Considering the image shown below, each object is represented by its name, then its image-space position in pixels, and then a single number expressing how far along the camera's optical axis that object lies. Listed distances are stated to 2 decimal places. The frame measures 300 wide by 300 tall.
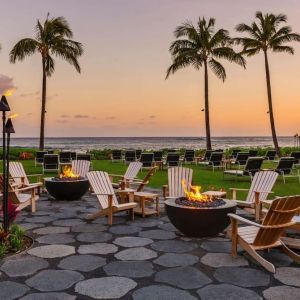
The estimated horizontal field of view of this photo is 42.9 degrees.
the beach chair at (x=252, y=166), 12.34
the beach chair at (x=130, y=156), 19.38
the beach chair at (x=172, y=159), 17.91
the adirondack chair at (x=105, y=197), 6.84
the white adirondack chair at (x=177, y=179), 7.72
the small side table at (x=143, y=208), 7.44
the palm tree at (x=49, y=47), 23.92
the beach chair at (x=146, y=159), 17.47
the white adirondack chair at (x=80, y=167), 10.84
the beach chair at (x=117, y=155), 21.27
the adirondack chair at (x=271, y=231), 4.50
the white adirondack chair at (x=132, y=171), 10.11
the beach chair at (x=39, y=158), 17.95
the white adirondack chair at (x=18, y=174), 9.68
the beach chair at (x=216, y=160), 17.13
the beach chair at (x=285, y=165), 12.75
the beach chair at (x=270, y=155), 19.86
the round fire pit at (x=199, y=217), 5.61
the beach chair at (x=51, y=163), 15.33
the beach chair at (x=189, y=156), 20.09
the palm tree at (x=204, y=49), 26.03
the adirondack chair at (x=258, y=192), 6.93
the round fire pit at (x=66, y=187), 9.07
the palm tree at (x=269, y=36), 27.02
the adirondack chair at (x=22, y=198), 7.22
